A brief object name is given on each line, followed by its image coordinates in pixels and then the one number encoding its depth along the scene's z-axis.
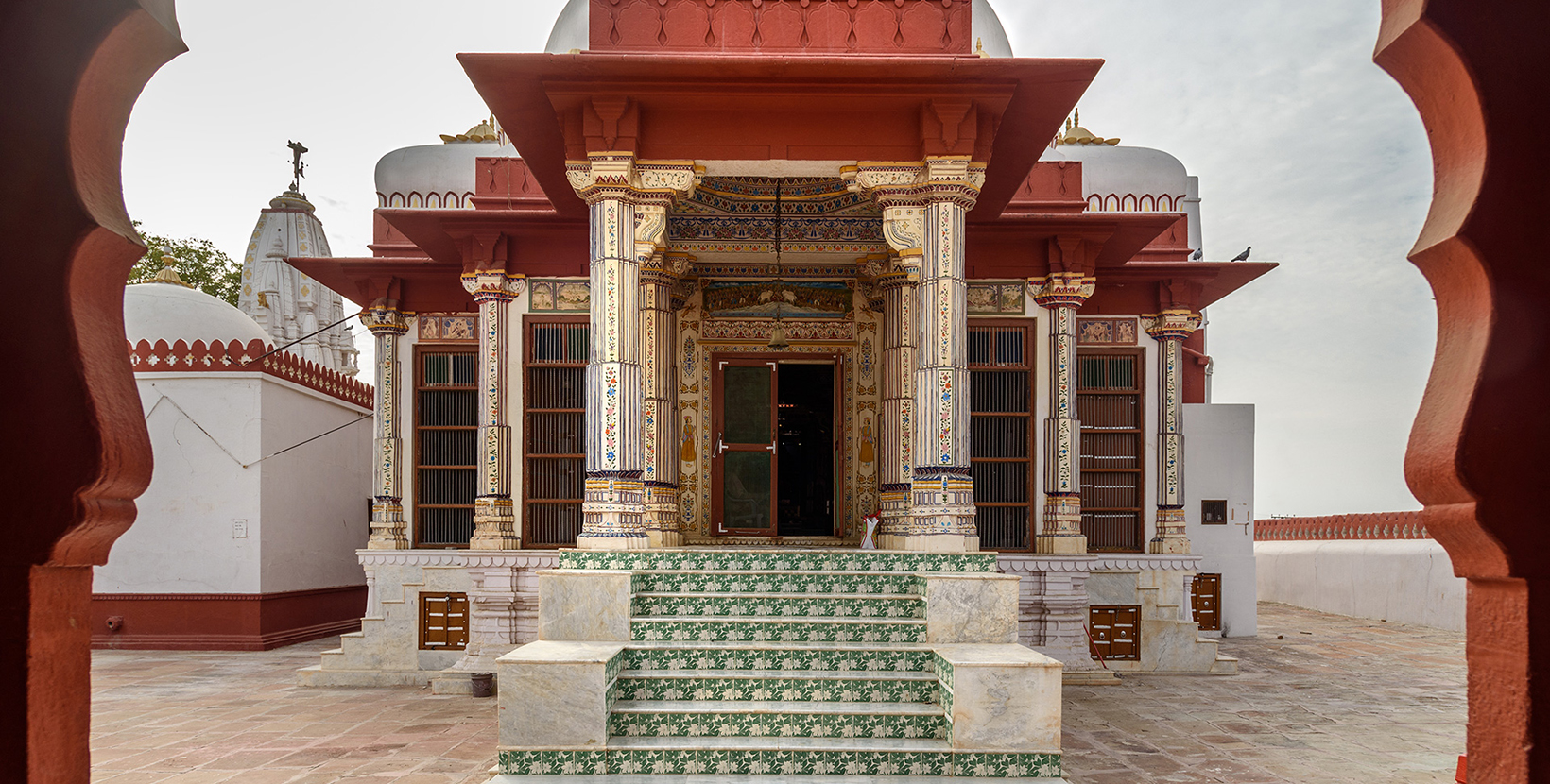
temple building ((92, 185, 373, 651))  12.77
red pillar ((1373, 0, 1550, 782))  1.38
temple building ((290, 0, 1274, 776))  7.50
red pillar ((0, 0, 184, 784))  1.38
